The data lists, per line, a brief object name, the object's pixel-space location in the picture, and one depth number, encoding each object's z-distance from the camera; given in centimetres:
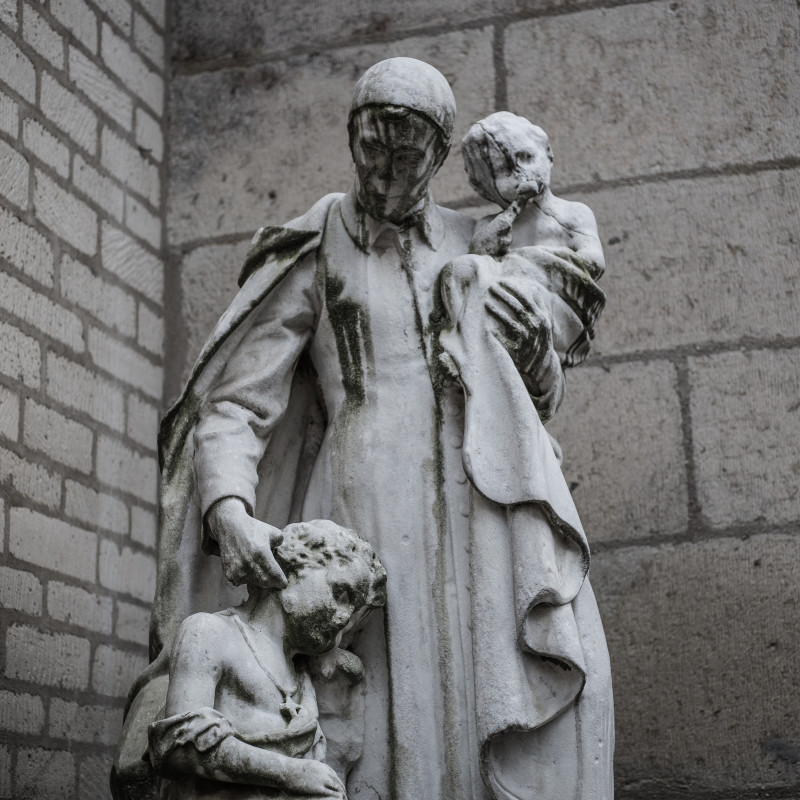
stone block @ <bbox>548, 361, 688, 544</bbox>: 443
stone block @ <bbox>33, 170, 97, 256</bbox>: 439
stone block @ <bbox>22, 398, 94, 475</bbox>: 420
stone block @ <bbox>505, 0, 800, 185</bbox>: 468
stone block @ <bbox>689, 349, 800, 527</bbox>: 436
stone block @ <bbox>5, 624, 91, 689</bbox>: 397
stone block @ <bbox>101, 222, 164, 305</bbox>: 476
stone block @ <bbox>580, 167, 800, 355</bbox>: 454
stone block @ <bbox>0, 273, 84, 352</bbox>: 415
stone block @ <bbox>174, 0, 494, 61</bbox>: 502
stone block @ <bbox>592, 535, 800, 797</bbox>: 417
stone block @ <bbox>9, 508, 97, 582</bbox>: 406
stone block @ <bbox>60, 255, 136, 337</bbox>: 449
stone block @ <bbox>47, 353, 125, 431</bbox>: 436
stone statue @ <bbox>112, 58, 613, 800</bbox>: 290
